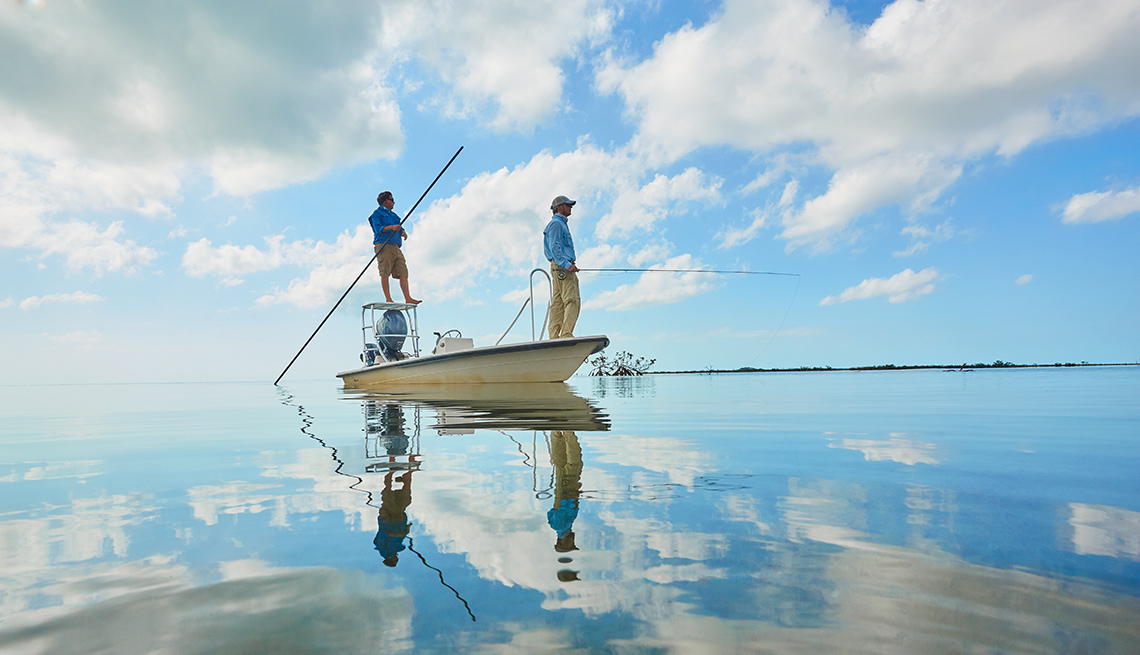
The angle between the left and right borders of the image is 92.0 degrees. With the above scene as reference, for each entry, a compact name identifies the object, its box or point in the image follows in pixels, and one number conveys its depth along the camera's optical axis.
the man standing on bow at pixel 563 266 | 10.32
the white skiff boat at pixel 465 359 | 10.45
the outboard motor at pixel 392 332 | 13.73
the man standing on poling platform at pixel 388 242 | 13.28
